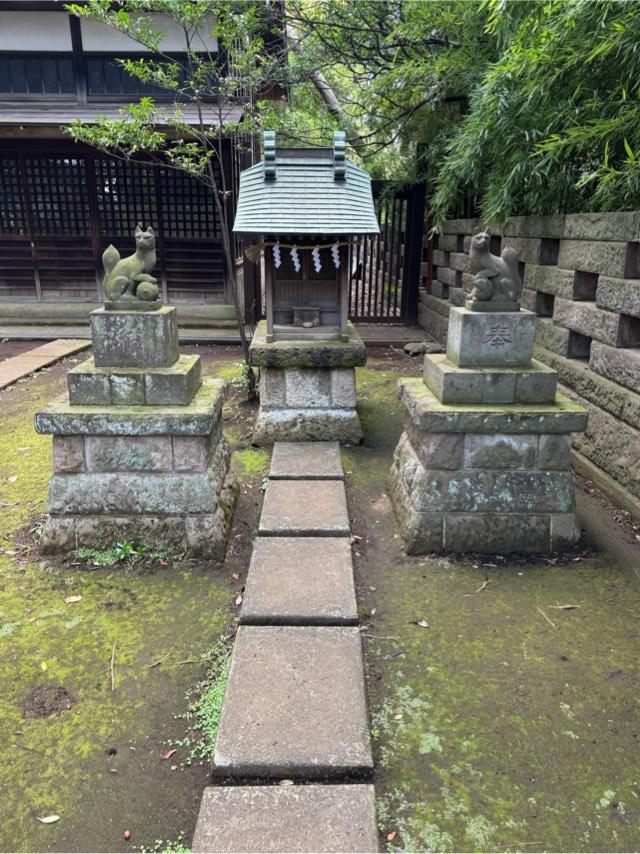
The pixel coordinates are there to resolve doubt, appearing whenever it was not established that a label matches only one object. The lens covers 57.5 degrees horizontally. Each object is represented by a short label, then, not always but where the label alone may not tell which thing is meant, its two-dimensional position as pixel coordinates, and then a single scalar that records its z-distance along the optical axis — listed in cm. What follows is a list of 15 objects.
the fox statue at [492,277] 387
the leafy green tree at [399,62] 734
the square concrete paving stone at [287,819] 187
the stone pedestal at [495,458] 376
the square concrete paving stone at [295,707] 217
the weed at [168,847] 196
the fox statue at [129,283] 387
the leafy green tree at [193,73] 586
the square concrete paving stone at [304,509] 390
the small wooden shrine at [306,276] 545
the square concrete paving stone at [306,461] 482
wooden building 968
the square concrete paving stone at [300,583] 303
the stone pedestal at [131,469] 378
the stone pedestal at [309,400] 572
